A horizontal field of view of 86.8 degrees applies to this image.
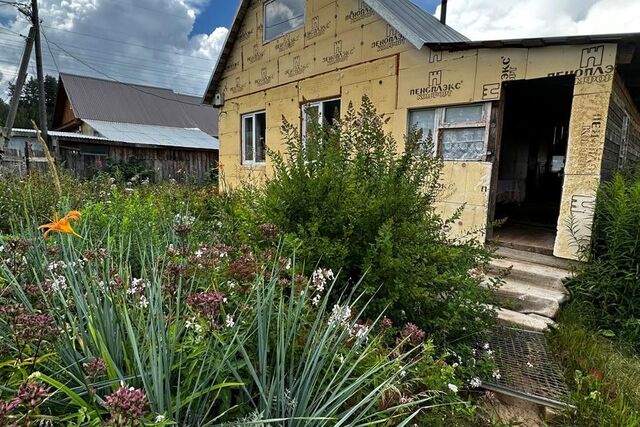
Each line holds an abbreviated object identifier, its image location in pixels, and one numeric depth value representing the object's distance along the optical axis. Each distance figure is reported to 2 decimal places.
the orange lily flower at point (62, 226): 1.33
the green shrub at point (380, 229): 2.04
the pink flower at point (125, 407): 0.70
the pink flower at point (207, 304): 1.05
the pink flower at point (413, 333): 1.60
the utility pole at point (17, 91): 7.35
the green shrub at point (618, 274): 3.00
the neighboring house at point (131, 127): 13.15
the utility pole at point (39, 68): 9.46
